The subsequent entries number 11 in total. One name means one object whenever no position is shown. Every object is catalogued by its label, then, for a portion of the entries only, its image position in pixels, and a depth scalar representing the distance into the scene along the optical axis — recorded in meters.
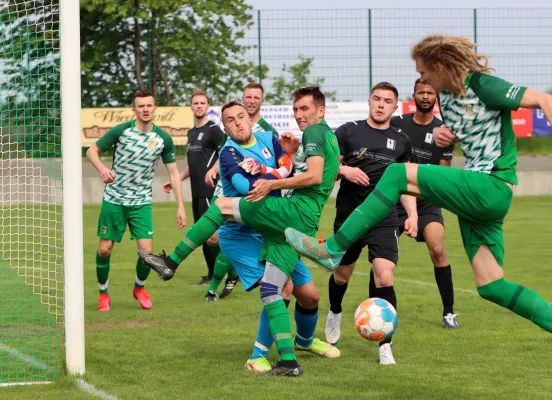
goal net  10.01
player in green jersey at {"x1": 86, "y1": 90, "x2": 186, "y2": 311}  13.97
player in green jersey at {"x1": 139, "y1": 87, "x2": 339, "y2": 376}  9.22
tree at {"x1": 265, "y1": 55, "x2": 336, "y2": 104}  35.11
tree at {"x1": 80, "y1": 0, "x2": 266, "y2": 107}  37.18
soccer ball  8.85
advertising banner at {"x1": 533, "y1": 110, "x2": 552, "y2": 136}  36.84
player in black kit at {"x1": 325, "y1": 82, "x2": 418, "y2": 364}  10.37
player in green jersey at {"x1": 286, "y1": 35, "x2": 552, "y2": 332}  7.53
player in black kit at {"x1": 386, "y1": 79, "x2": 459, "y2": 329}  12.13
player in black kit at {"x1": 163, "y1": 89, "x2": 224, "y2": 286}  17.05
